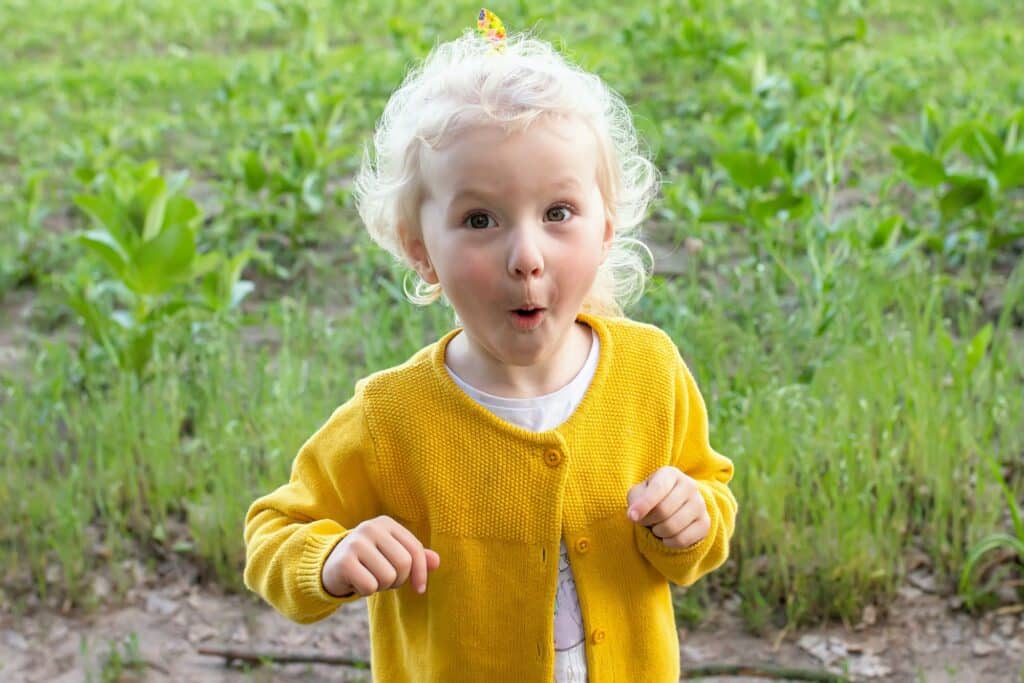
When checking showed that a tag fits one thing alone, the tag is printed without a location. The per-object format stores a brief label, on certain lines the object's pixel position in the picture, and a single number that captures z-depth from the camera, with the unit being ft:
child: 5.69
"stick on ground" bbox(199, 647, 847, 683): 9.61
